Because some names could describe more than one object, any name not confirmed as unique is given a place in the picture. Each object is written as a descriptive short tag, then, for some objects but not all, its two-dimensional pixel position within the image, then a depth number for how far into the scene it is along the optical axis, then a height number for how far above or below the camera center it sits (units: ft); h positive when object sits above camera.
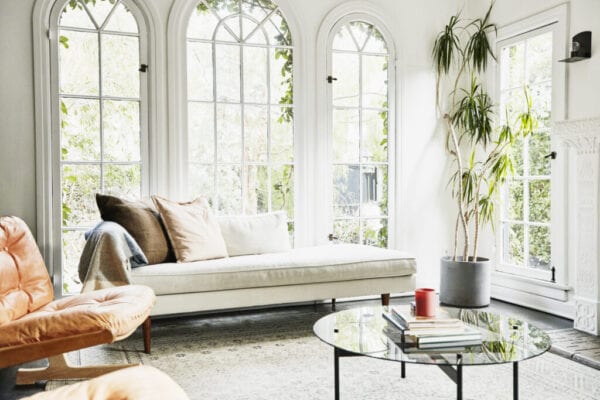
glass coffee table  6.10 -1.96
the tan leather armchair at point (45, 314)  6.64 -1.73
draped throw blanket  9.57 -1.36
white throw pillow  12.53 -1.15
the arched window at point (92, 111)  12.23 +1.72
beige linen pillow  11.17 -0.99
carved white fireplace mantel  11.21 -0.69
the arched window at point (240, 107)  13.38 +1.99
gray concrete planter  13.62 -2.52
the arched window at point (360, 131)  14.69 +1.47
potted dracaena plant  13.67 +1.24
